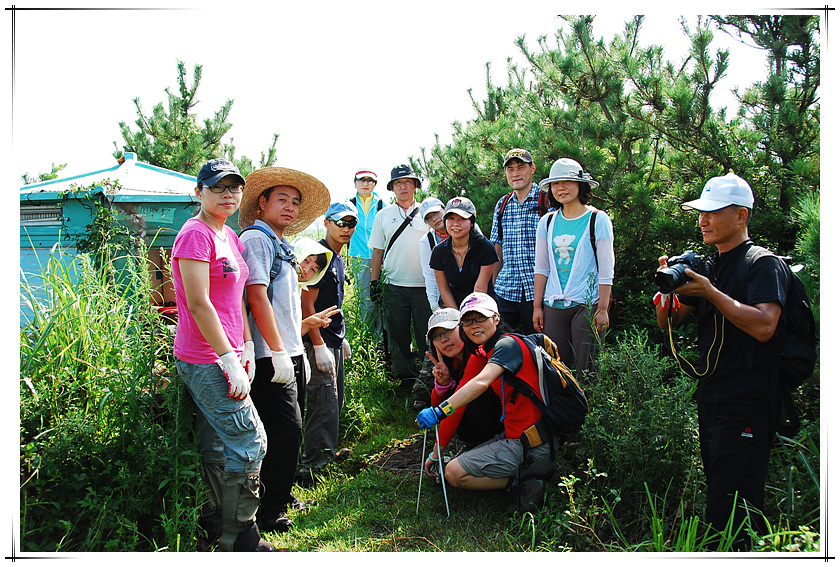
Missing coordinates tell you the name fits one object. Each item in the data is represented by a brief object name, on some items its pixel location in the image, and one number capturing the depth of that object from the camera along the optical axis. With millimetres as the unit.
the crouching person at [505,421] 3236
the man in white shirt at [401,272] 5402
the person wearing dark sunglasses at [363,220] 5992
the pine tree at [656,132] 4617
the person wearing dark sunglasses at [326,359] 3848
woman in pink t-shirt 2564
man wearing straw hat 2969
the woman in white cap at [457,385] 3575
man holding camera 2477
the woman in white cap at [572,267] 3959
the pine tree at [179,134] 10430
